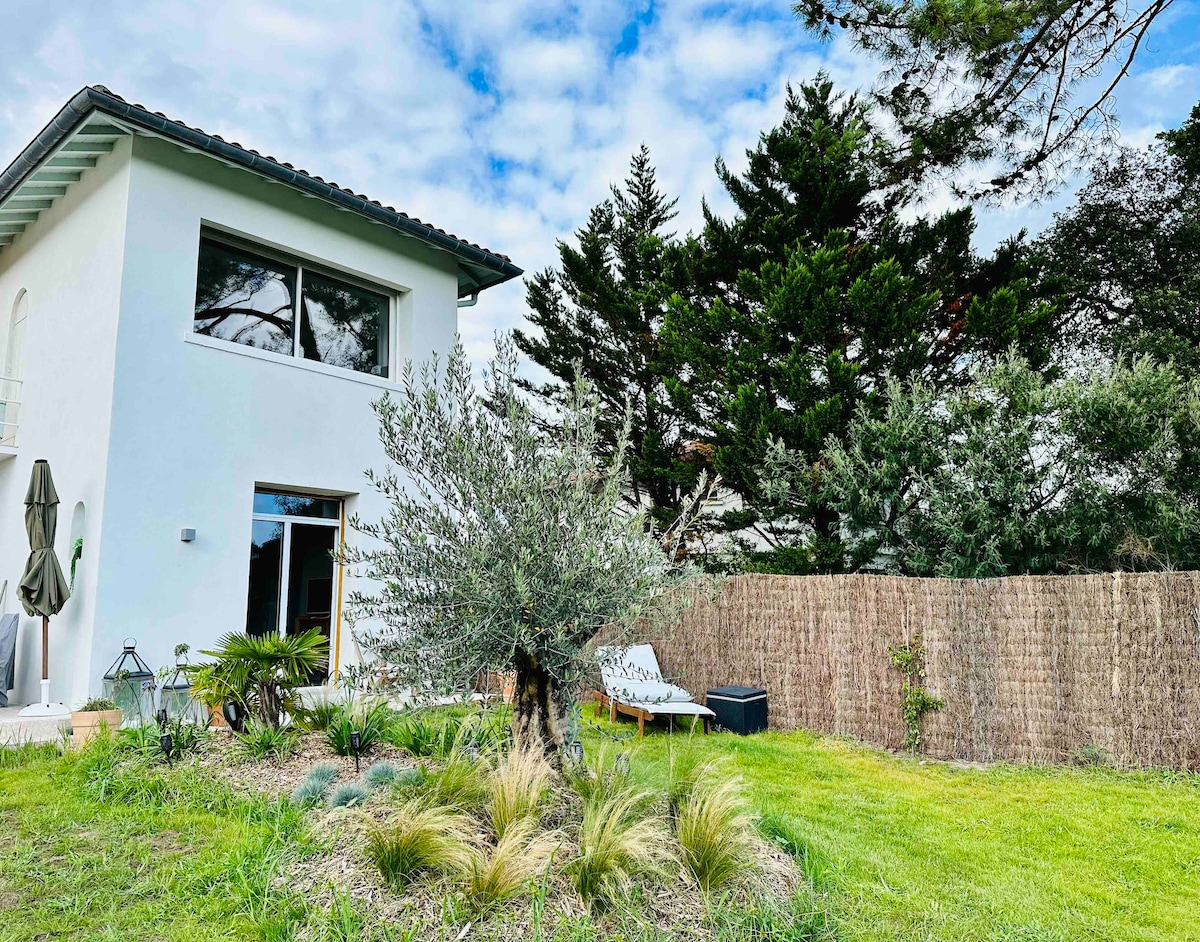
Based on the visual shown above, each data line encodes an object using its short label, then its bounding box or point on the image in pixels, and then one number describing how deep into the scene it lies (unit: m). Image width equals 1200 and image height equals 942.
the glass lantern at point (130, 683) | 7.14
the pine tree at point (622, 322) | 15.57
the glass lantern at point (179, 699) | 7.23
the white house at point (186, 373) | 7.96
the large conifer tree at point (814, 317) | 11.62
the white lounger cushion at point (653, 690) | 8.62
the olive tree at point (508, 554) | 4.53
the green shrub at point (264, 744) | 5.51
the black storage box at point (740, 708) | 8.95
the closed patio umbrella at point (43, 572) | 7.69
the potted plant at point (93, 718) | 6.41
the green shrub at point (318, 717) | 6.04
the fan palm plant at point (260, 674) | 5.77
